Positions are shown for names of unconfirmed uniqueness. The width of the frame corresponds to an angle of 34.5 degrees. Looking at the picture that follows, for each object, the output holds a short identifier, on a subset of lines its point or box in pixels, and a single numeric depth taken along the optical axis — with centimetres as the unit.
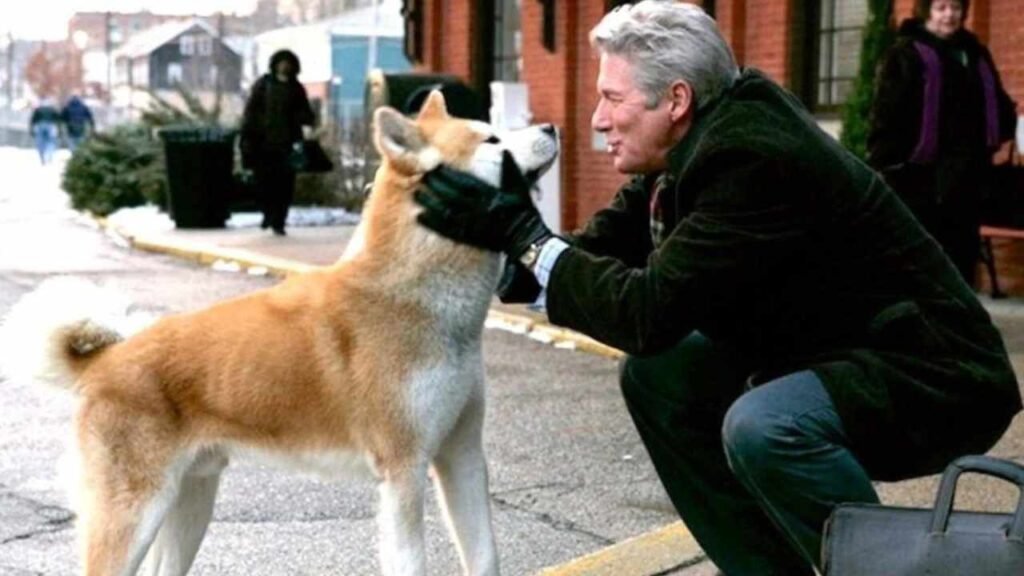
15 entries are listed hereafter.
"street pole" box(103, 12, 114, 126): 7577
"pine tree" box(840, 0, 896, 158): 1097
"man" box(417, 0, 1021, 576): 376
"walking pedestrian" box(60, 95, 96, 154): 4409
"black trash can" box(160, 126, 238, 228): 1873
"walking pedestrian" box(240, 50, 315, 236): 1727
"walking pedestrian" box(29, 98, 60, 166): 4591
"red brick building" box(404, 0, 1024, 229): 1259
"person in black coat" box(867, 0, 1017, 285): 855
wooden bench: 1052
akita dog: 412
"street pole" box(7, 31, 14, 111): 9231
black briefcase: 319
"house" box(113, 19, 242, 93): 9275
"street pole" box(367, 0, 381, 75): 3244
